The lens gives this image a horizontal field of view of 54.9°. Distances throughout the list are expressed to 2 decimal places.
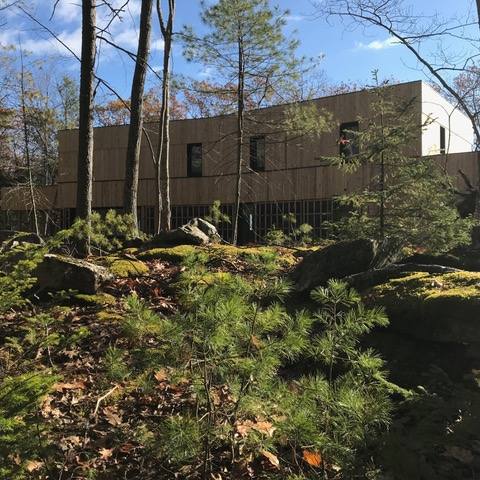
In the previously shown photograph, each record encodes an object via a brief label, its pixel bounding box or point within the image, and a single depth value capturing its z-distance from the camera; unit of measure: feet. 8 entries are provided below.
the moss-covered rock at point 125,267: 24.22
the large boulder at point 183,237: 32.91
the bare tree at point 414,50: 25.74
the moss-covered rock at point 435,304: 12.89
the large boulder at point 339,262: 18.94
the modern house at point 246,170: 61.05
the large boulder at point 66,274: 19.62
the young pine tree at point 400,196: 23.40
